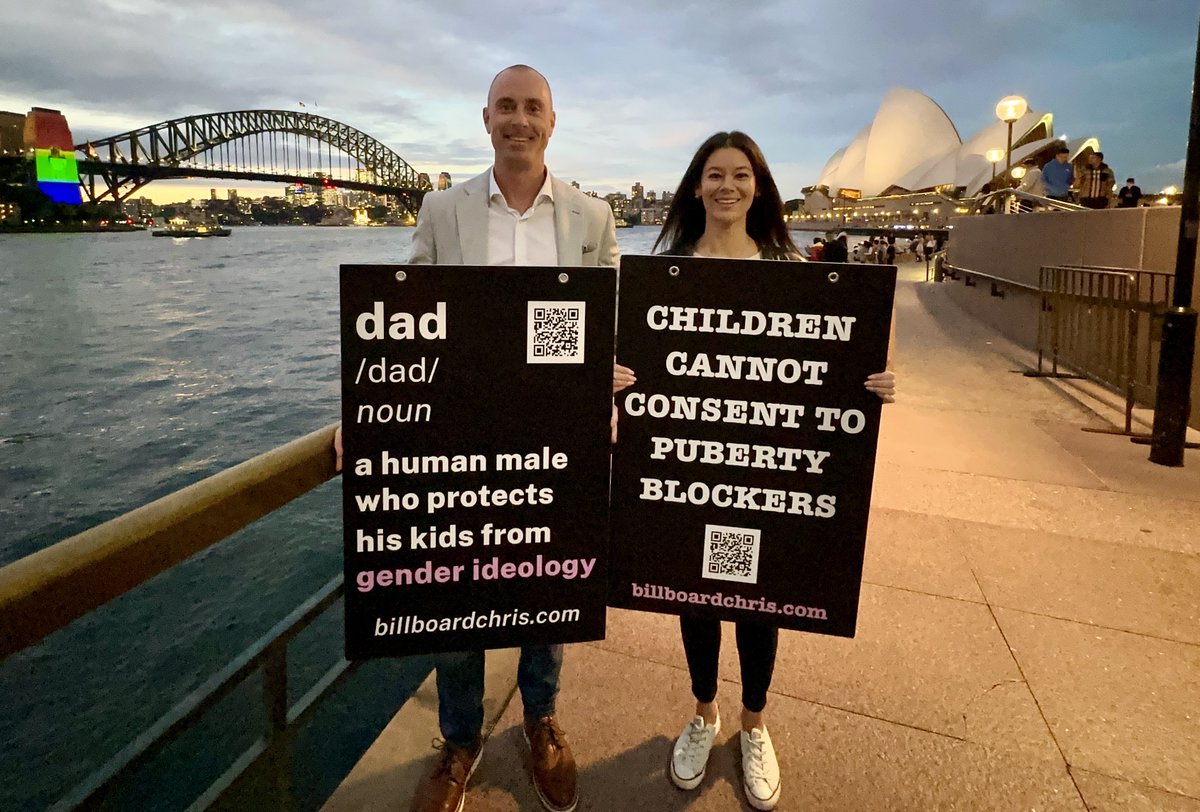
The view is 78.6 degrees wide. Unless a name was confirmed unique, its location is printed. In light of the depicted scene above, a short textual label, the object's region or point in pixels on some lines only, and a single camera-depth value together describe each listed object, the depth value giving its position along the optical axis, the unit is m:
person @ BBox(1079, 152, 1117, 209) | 11.95
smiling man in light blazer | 2.17
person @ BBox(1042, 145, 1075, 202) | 12.70
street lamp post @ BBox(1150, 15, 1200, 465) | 5.00
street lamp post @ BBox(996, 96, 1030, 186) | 20.47
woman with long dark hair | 2.28
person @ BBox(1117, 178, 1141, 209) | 13.09
